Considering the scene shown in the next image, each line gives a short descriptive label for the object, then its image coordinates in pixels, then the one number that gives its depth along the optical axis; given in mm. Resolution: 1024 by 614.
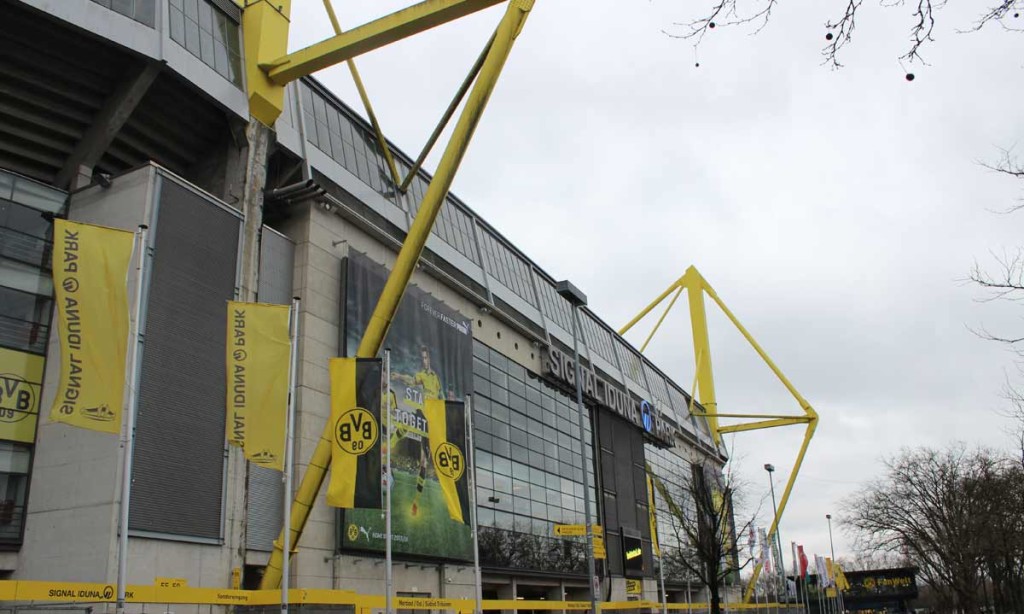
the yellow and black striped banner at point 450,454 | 21516
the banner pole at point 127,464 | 13422
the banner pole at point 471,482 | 23000
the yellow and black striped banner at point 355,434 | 18219
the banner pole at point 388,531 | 19177
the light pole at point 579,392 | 24866
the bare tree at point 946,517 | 39312
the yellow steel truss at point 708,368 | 67625
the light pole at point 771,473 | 61175
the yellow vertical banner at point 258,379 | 16906
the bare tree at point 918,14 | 5805
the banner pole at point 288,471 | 17078
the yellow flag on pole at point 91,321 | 13359
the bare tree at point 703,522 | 35162
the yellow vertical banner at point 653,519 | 51375
